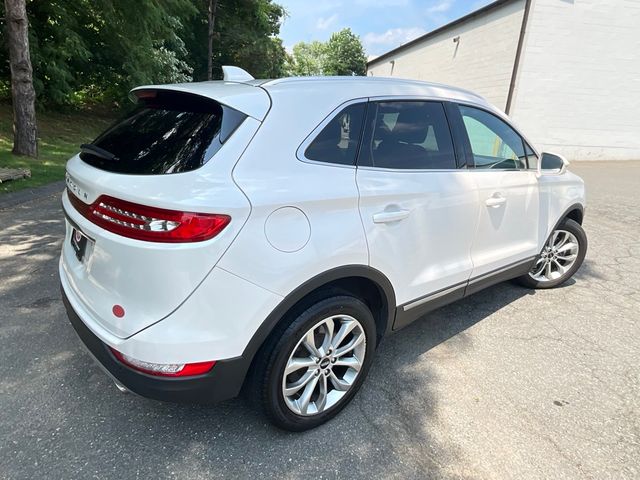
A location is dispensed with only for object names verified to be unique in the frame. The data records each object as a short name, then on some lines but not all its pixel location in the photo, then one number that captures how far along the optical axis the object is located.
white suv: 1.74
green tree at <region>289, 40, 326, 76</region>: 67.43
